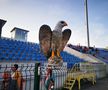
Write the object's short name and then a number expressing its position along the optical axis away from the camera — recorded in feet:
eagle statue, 12.86
